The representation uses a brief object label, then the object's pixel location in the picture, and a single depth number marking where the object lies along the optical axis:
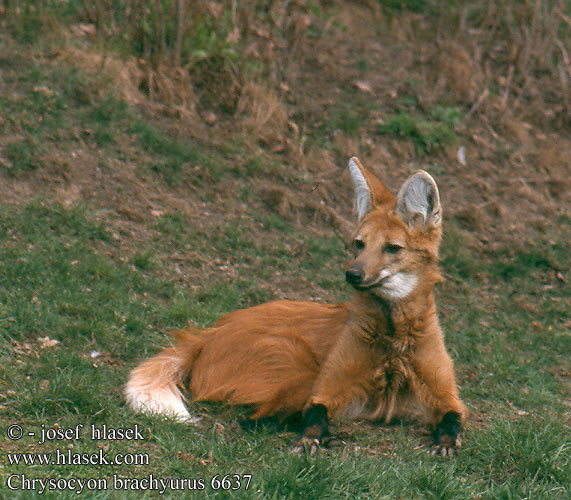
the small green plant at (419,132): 15.12
